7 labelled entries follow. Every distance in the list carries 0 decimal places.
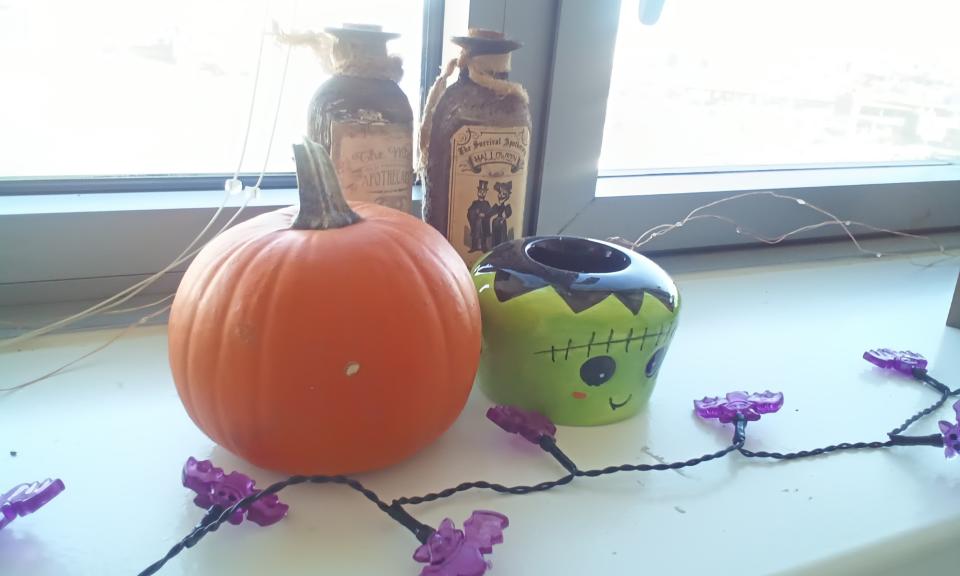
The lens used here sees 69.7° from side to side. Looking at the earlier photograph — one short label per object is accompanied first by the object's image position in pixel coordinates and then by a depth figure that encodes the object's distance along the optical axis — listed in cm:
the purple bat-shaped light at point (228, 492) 37
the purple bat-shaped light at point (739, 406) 49
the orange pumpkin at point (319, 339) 36
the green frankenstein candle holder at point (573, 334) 45
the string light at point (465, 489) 34
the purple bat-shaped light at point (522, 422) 45
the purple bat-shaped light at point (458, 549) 33
